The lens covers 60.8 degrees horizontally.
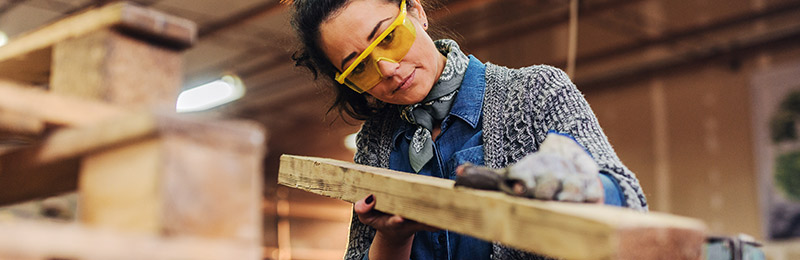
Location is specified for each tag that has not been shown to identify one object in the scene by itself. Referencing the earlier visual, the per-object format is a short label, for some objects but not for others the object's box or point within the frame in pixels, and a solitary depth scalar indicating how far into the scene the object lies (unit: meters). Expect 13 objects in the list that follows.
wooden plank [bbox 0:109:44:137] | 0.81
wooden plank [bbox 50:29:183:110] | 0.94
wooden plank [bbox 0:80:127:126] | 0.81
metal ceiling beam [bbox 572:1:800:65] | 7.71
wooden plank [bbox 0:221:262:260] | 0.66
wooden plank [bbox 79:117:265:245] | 0.74
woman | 1.55
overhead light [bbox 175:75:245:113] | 11.19
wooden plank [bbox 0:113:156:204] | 0.78
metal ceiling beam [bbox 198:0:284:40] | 7.77
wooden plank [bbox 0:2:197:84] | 0.97
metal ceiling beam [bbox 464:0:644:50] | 8.04
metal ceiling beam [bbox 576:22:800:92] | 7.85
